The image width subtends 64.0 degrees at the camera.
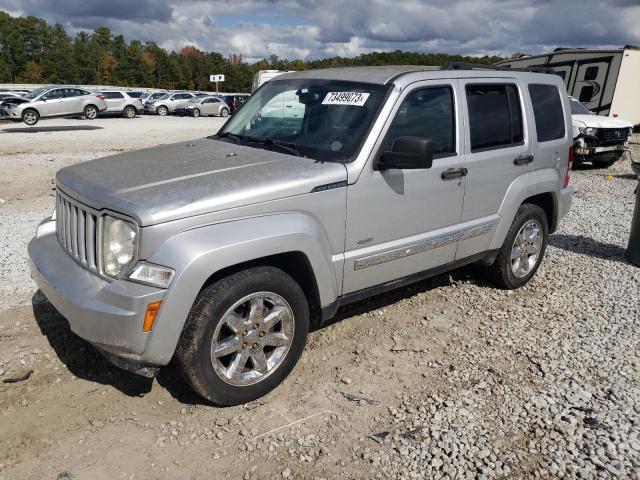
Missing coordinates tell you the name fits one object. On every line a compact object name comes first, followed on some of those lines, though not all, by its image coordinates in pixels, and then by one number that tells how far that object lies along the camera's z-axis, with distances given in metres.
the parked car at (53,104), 22.33
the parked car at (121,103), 28.81
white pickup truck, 12.64
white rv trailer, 16.30
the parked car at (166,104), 33.31
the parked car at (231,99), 36.54
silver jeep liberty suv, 2.72
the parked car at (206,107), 33.47
